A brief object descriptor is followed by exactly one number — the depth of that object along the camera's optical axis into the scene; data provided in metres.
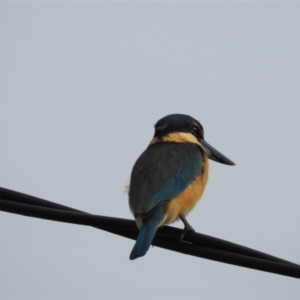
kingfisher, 10.82
